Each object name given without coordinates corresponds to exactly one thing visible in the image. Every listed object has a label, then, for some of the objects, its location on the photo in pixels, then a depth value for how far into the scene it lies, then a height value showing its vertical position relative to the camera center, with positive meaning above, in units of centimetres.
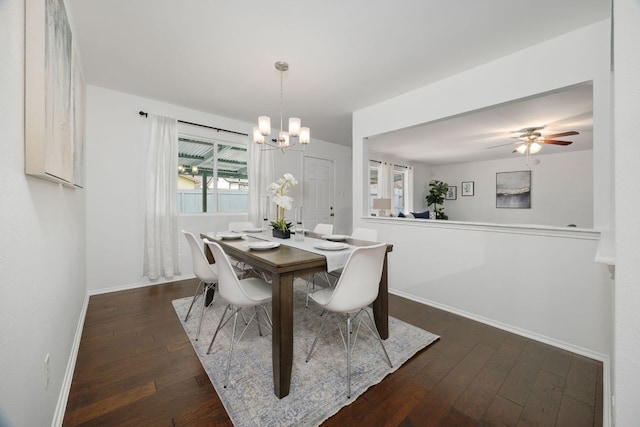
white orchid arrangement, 236 +14
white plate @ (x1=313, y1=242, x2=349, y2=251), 195 -26
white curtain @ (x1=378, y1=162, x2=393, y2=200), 648 +82
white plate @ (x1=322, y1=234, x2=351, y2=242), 244 -24
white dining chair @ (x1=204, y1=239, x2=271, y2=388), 160 -52
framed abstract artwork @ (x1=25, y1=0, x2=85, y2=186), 89 +51
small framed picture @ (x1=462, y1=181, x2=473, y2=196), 743 +75
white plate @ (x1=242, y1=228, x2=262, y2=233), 301 -21
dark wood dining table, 148 -48
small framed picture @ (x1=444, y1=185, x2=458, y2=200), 774 +63
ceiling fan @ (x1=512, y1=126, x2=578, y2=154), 404 +124
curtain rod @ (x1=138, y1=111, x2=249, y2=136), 336 +131
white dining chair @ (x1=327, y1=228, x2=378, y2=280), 261 -23
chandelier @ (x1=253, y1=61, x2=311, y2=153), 251 +85
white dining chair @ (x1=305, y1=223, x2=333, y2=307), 316 -22
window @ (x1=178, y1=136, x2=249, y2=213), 382 +58
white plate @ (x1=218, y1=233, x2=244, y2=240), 241 -23
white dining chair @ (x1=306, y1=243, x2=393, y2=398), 152 -45
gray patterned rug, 139 -106
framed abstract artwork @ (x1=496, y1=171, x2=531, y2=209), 650 +64
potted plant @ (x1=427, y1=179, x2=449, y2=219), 724 +58
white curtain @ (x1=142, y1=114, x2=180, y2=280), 338 +14
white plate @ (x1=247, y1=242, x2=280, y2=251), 194 -26
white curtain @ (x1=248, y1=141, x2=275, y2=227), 425 +54
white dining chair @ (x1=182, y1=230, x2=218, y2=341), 204 -44
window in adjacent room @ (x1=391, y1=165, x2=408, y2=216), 704 +72
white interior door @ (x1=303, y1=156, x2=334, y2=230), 527 +46
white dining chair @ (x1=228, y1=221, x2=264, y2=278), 325 -19
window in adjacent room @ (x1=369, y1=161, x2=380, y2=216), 651 +80
